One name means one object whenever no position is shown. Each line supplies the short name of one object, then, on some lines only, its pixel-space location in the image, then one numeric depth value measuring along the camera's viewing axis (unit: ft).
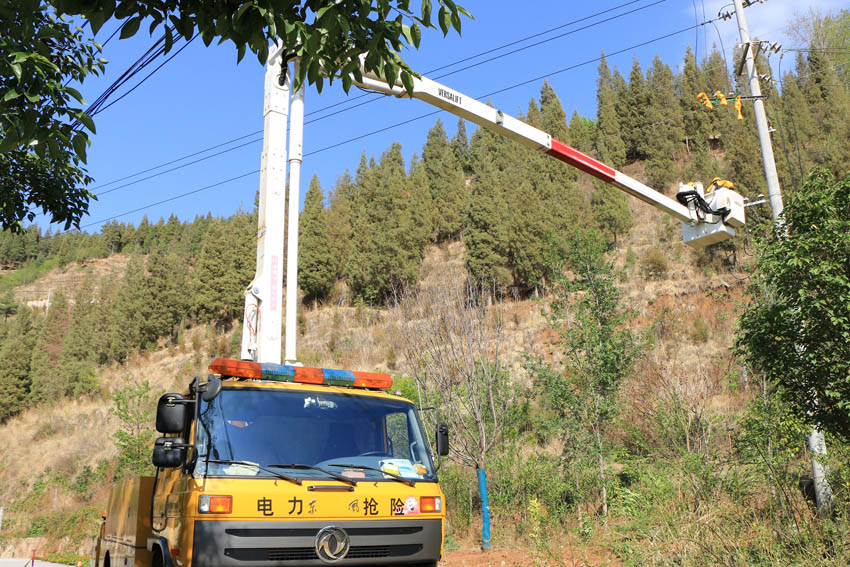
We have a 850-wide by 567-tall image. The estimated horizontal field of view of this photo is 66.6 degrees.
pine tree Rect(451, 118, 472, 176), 243.81
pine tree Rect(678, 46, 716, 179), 156.87
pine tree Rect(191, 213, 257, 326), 173.78
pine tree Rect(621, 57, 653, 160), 197.39
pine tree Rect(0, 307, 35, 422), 176.86
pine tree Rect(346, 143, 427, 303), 153.38
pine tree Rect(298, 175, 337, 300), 164.35
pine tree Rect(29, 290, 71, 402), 180.96
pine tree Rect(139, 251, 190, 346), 188.96
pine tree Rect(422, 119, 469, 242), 175.32
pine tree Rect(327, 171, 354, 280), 169.58
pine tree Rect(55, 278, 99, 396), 179.83
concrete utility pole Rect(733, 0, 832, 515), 28.79
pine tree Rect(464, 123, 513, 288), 135.44
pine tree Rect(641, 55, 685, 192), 171.94
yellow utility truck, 16.34
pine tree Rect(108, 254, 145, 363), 189.88
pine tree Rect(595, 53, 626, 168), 189.78
